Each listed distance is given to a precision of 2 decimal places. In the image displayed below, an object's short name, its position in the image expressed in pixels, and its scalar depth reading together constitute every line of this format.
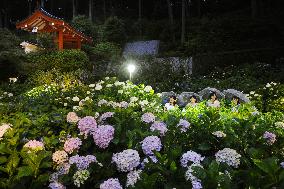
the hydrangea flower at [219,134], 1.69
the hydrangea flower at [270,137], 1.69
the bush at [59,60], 13.39
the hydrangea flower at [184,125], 1.86
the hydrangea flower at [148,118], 1.96
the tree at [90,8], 24.33
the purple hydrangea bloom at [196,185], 1.24
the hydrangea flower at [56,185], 1.43
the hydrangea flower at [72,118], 1.90
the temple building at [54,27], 15.80
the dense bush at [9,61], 11.64
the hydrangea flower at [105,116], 1.92
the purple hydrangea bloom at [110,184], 1.35
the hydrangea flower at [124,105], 2.53
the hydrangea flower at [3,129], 1.75
